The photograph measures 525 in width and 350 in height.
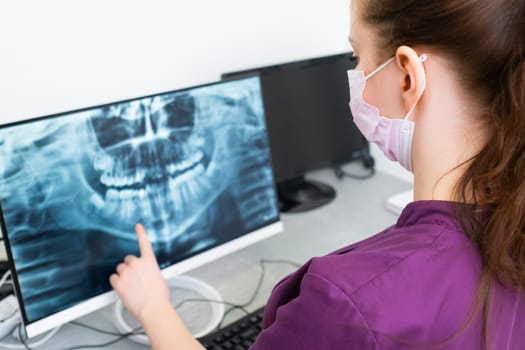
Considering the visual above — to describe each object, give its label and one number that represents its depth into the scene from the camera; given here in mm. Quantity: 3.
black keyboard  975
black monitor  1456
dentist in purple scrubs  610
